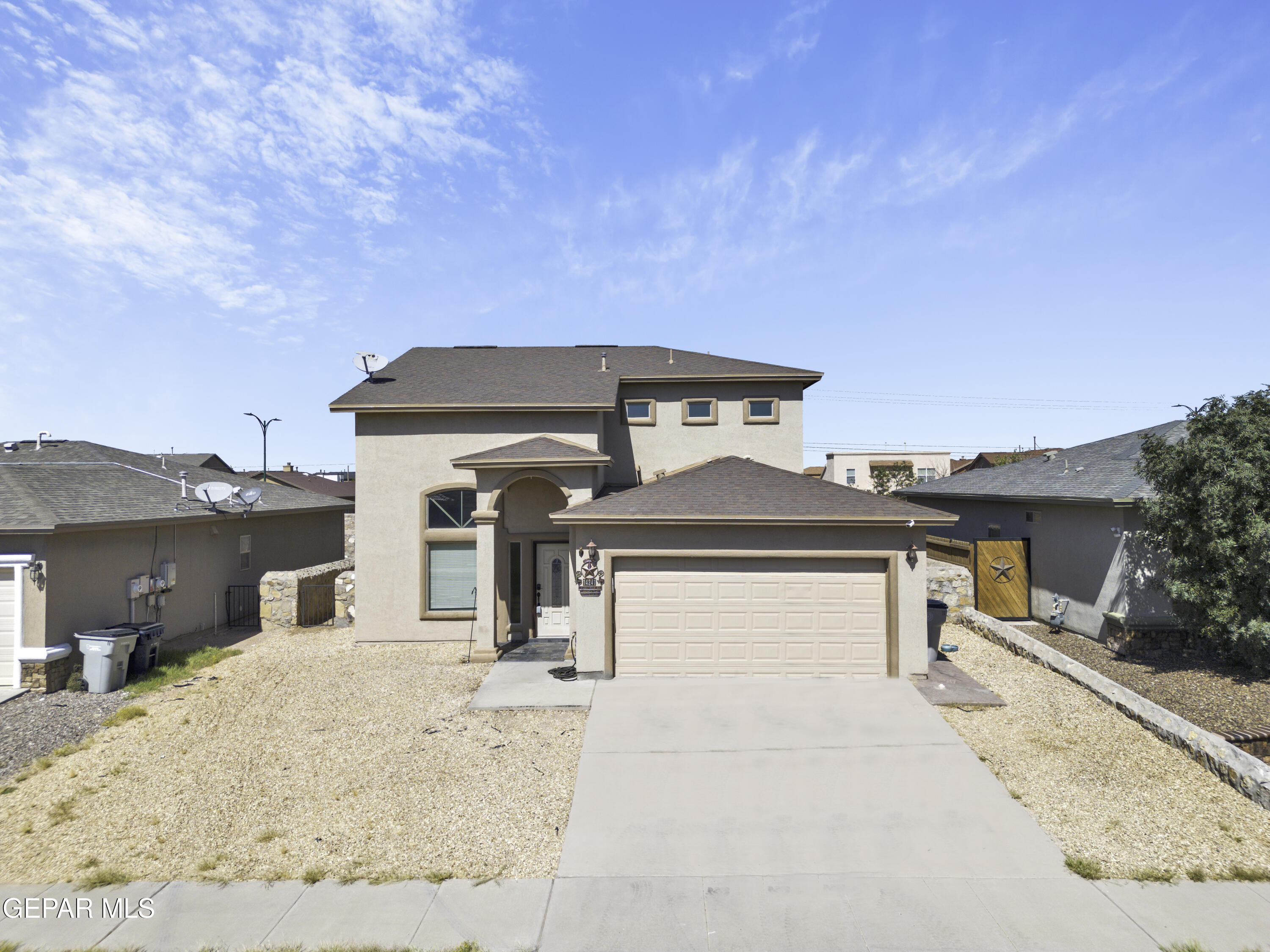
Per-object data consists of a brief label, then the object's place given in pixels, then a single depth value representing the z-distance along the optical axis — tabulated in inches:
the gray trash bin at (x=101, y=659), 416.5
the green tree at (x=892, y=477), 1780.3
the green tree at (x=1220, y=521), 393.1
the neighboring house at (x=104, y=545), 410.9
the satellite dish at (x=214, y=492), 567.5
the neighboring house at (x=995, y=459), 1929.1
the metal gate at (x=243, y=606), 634.2
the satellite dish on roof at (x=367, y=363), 595.5
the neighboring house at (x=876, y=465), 1898.4
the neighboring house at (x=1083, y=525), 480.4
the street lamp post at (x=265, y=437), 1470.2
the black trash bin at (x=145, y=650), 442.6
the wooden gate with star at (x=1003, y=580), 612.4
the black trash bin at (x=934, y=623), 453.4
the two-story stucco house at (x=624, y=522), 425.4
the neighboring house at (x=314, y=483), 1387.8
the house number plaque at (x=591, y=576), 426.6
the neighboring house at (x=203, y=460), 1391.5
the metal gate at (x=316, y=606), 606.9
